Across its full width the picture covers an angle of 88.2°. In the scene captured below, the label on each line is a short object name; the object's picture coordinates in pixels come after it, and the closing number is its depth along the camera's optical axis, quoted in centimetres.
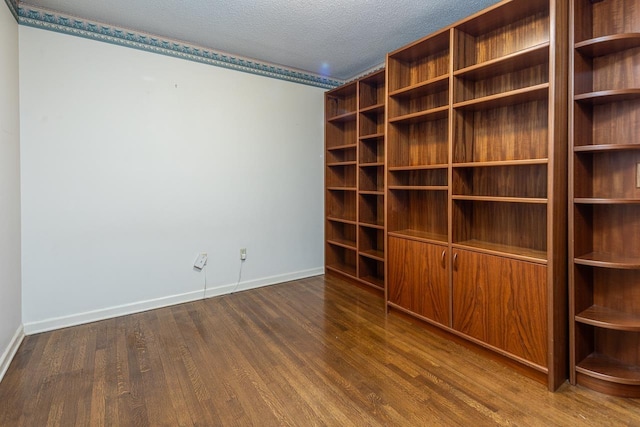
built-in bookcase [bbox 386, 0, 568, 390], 189
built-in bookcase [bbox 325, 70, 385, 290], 364
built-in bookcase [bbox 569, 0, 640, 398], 183
